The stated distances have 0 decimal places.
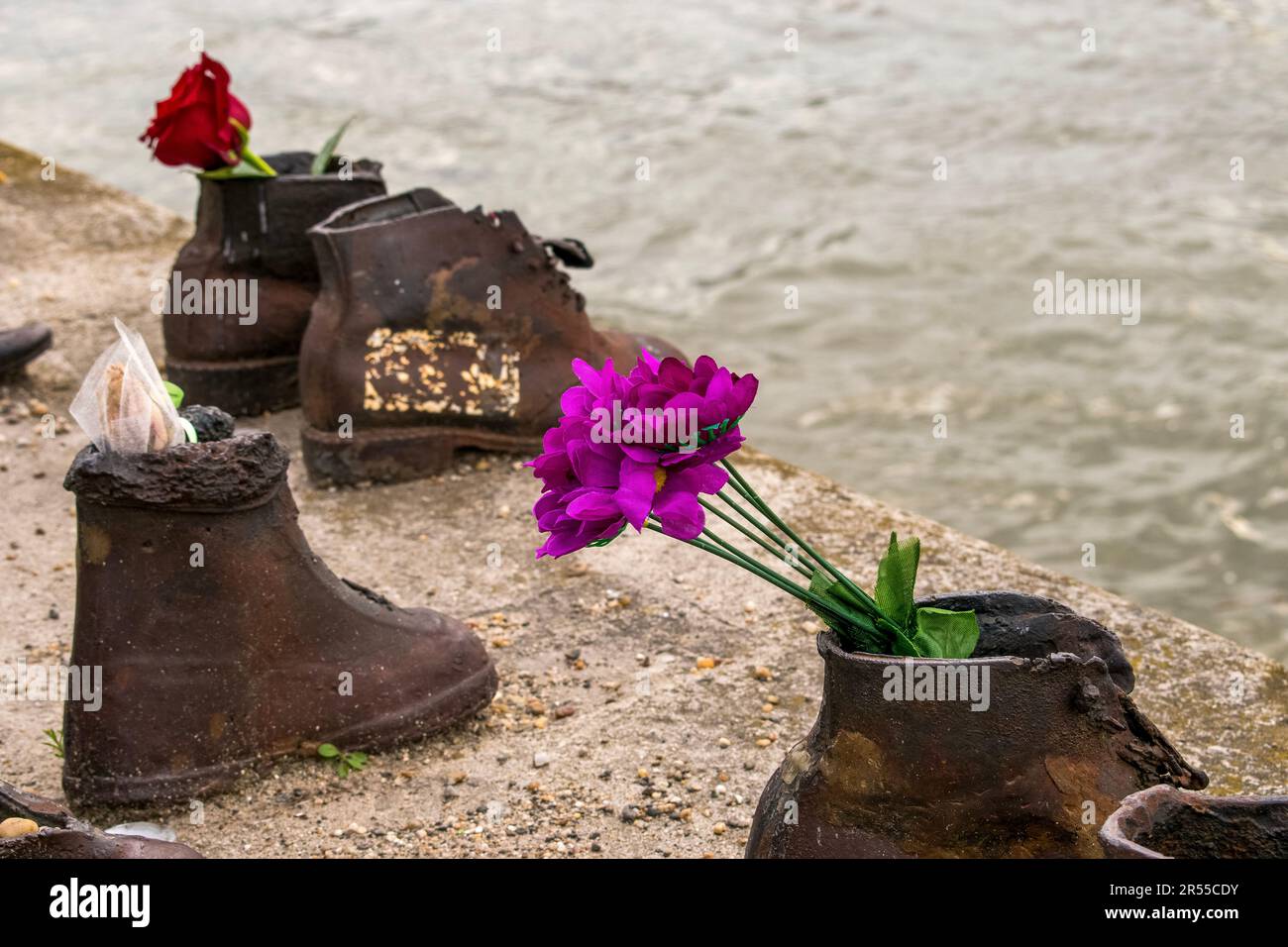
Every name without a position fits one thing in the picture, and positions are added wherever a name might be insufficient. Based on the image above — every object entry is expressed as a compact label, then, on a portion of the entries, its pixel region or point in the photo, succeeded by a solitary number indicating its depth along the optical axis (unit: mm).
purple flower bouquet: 1613
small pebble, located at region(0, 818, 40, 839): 1885
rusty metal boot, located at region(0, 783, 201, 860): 1836
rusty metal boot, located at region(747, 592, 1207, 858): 1753
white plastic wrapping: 2297
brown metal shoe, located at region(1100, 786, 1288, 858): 1555
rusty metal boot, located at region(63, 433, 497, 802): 2348
